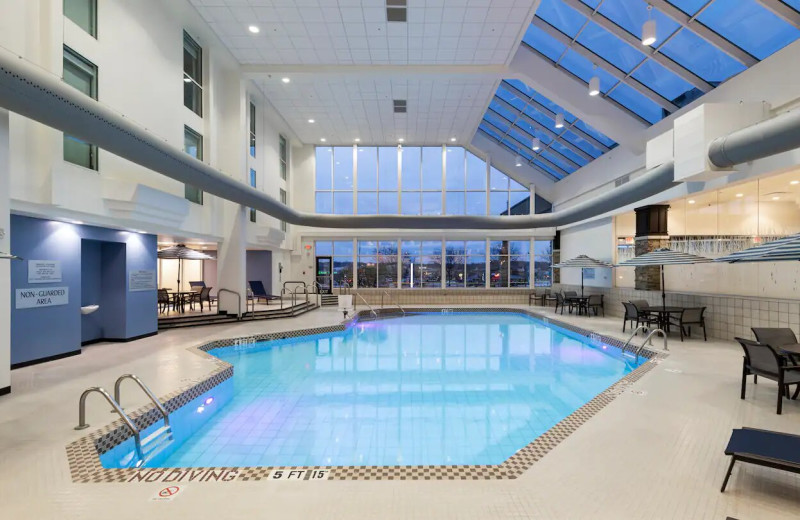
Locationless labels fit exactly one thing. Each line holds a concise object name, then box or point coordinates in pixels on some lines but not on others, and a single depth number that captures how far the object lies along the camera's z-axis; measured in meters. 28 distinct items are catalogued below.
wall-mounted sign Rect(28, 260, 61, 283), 5.70
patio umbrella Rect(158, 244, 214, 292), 10.05
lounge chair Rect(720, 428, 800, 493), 2.39
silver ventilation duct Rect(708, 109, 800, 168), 4.57
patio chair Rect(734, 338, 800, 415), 4.03
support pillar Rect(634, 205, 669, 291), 10.15
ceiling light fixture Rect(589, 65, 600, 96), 8.11
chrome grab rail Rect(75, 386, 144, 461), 3.37
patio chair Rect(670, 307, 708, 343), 8.16
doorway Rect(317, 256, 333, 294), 17.77
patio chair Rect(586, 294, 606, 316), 12.55
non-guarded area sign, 5.58
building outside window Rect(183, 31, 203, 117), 9.15
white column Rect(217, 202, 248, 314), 10.53
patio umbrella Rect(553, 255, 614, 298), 11.21
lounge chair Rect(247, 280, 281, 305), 13.17
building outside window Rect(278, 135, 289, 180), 15.70
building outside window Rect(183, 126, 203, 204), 9.09
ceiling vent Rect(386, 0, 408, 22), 7.93
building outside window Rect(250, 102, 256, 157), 12.52
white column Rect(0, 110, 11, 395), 4.52
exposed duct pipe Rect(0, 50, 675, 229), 3.84
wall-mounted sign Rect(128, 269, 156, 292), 7.85
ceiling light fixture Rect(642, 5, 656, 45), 6.06
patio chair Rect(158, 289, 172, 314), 10.21
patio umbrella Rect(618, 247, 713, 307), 7.34
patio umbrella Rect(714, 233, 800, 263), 3.70
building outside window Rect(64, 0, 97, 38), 5.93
